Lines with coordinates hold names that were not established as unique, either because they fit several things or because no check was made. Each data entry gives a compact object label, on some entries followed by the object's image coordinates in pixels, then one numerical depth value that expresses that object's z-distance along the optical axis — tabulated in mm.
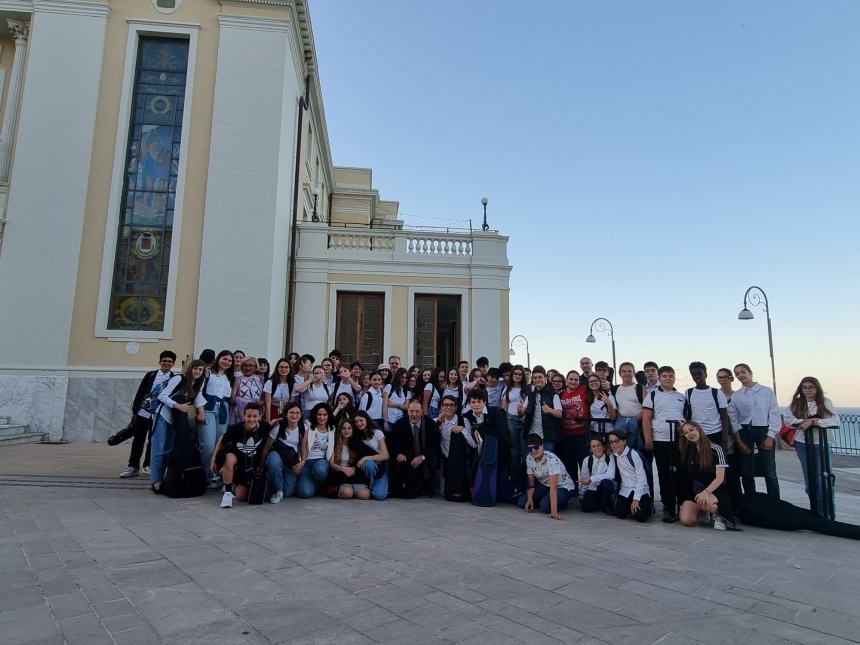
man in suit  7223
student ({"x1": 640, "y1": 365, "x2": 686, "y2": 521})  6287
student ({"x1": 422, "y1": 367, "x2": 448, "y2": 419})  8023
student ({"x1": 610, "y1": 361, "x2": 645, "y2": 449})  6898
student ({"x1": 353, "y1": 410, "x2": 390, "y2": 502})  7004
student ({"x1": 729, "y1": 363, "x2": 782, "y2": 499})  6375
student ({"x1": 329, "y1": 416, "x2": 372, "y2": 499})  6914
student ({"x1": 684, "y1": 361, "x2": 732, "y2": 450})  6348
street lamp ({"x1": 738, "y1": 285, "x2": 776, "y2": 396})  16938
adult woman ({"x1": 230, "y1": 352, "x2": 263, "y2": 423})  7324
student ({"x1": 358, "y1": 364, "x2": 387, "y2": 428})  7645
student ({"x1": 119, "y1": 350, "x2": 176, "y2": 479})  7379
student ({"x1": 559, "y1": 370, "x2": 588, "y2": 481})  7098
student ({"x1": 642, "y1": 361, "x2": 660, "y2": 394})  7215
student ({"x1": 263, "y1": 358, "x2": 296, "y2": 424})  7504
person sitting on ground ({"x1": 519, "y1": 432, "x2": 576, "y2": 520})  6461
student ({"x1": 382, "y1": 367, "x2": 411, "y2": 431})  7789
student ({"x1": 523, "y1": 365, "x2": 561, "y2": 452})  7055
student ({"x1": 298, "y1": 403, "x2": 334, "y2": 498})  6859
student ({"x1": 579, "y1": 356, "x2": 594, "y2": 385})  8086
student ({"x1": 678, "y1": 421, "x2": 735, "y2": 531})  5871
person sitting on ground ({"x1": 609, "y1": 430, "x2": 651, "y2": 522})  6043
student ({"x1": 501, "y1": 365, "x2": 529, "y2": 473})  7285
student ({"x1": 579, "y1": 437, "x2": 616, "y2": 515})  6414
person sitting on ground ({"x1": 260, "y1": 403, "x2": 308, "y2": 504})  6543
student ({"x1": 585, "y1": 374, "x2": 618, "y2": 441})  6945
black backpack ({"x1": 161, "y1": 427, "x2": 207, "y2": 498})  6492
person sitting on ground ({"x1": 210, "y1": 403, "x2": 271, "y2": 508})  6371
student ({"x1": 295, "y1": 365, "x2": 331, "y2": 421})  7625
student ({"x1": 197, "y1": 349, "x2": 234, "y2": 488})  6941
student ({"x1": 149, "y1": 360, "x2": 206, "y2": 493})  6621
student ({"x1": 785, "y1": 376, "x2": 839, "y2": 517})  6141
